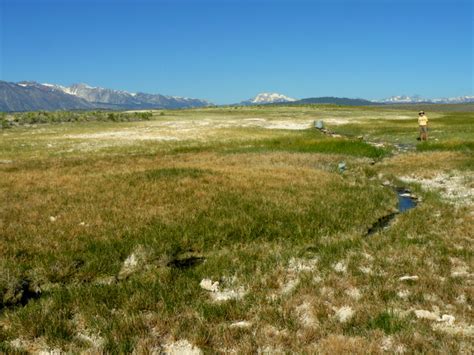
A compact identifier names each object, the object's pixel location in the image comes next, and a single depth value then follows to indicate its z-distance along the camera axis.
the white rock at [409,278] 8.70
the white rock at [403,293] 8.02
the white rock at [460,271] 8.97
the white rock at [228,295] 8.42
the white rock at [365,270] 9.34
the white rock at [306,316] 7.18
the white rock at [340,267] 9.62
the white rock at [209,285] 8.94
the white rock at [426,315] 7.06
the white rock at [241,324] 7.16
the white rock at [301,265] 9.78
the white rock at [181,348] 6.47
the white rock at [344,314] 7.25
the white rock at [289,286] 8.62
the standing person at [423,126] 38.81
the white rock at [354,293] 8.09
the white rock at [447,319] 6.89
